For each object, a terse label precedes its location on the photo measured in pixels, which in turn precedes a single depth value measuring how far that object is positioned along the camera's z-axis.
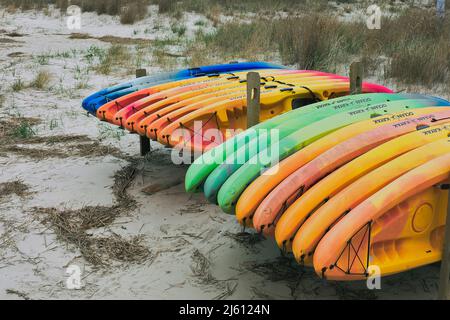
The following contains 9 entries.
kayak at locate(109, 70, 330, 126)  4.56
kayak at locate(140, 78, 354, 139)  4.19
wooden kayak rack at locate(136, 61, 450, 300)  2.57
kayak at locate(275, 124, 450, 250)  2.60
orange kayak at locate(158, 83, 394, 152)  4.06
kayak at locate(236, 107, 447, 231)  2.79
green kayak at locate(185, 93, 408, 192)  3.21
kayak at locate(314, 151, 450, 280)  2.40
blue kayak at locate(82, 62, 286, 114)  5.07
